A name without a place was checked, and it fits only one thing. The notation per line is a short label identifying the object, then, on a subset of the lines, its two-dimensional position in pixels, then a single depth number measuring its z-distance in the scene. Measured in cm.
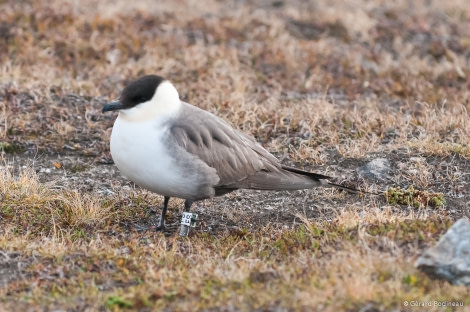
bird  1130
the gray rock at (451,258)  946
